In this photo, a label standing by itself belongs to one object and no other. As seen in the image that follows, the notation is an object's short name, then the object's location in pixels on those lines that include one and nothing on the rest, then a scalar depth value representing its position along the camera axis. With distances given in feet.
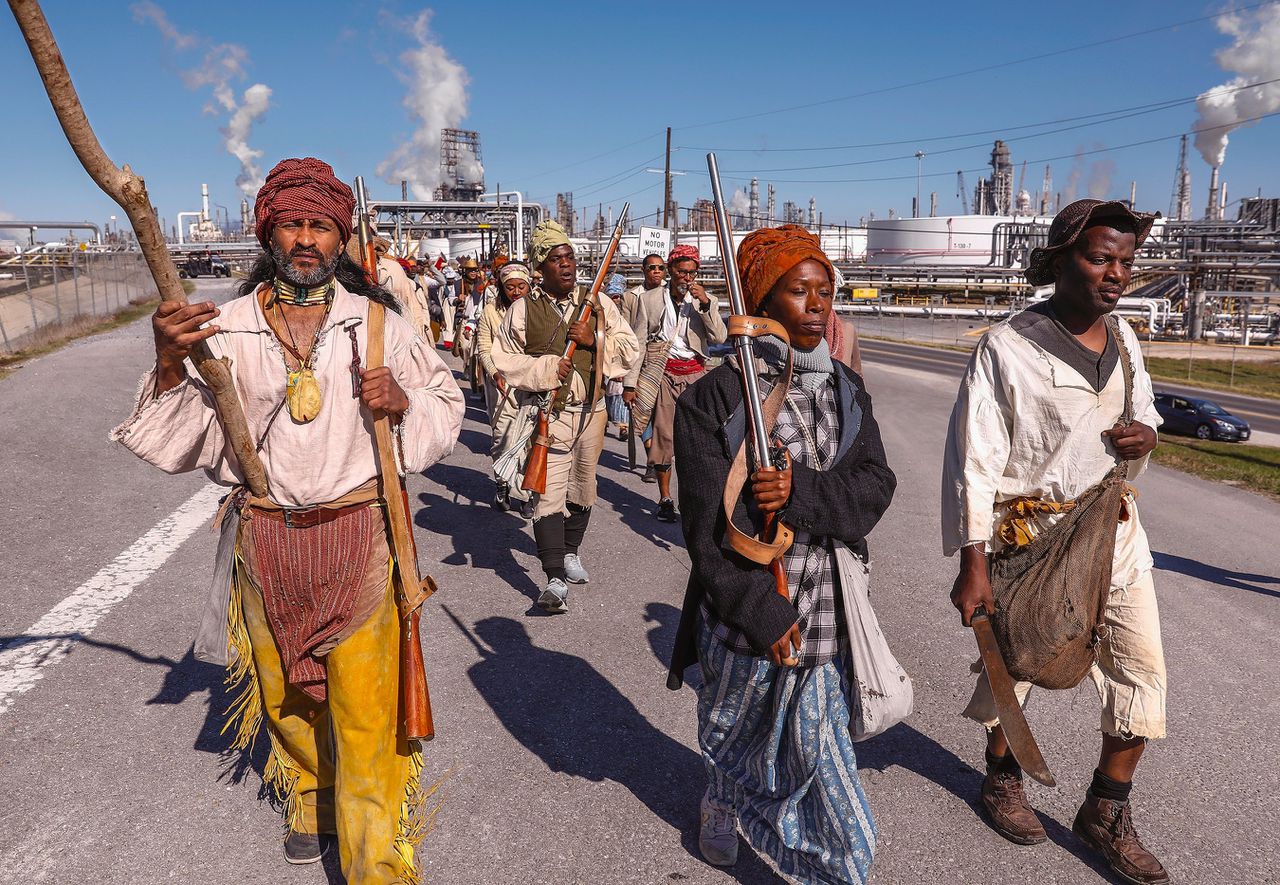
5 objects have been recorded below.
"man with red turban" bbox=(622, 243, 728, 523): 25.35
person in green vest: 18.99
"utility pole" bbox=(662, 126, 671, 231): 145.48
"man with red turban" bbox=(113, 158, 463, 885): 8.67
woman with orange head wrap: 8.35
